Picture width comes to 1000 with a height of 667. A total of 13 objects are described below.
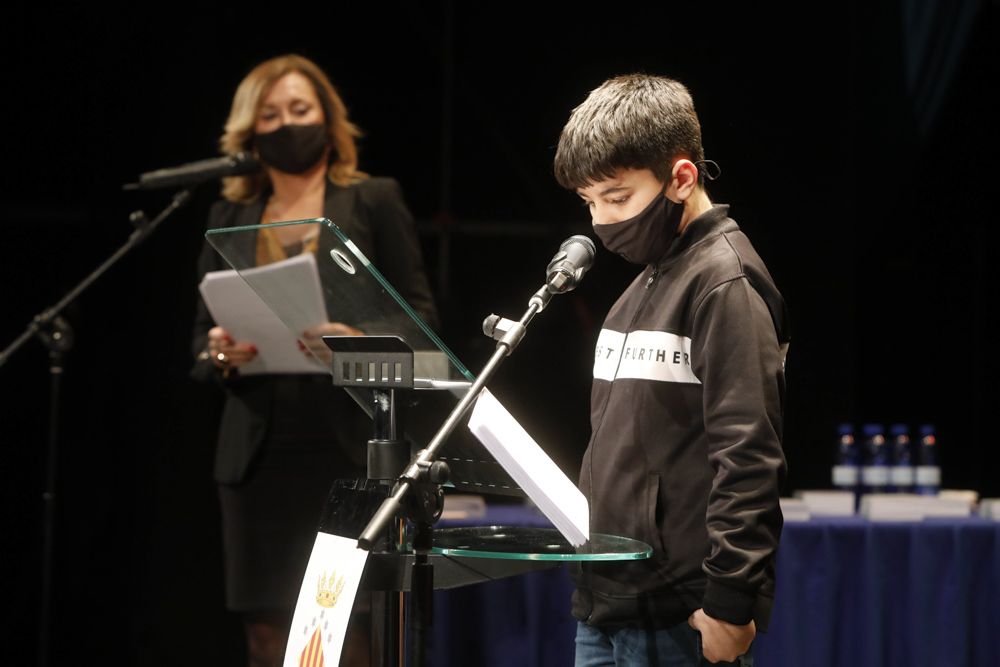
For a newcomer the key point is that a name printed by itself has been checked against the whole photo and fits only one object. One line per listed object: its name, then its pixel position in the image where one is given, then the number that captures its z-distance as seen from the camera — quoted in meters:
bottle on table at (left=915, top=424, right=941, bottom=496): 6.44
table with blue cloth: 5.52
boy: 2.82
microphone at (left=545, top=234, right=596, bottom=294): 2.88
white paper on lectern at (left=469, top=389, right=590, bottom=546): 2.55
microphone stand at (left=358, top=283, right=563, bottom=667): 2.49
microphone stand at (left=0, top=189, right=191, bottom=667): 5.64
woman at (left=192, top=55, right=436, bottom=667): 5.21
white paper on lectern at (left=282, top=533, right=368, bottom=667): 2.62
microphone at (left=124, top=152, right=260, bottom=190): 5.46
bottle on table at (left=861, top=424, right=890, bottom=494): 6.49
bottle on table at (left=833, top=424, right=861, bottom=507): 6.50
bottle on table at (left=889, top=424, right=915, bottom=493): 6.48
